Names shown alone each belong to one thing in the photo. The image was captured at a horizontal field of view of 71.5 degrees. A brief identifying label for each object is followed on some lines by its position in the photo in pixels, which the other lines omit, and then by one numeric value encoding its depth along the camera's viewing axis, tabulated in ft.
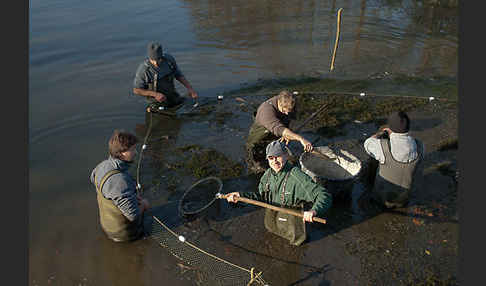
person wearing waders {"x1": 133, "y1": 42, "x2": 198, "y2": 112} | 24.11
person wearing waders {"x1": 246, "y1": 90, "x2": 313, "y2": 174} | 17.87
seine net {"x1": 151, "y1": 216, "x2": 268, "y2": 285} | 14.88
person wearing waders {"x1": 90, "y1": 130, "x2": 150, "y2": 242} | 13.44
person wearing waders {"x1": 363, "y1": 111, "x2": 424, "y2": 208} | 15.39
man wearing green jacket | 13.76
